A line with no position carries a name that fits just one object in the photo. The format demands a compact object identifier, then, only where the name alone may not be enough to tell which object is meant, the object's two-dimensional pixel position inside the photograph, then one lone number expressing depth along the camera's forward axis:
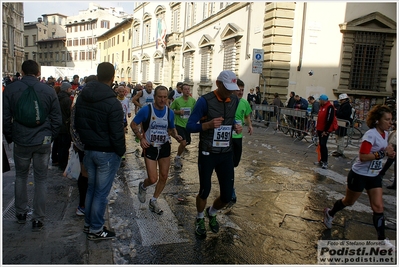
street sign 15.59
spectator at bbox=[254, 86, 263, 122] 17.28
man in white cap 3.99
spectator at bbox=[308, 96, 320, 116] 13.58
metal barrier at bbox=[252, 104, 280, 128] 15.08
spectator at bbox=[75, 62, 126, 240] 3.75
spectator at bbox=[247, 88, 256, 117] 17.49
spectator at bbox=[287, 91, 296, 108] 16.00
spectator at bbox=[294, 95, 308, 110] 14.66
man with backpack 4.00
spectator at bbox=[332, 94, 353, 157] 10.15
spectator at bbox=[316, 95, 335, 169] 8.39
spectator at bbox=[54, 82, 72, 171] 6.85
